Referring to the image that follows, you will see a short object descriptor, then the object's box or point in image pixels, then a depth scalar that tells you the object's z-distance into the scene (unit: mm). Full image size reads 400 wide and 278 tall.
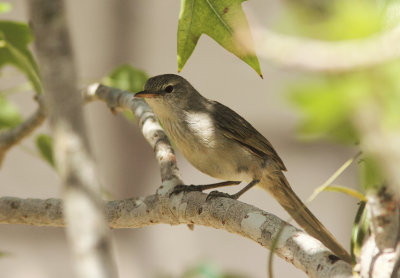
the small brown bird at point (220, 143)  5234
